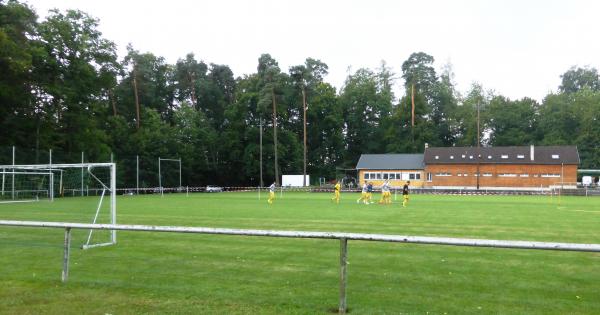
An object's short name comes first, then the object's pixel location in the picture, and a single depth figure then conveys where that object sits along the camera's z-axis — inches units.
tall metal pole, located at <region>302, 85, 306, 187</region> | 3213.6
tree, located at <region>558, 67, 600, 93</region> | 4047.7
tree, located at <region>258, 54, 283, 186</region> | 2950.3
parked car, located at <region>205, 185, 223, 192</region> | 2596.0
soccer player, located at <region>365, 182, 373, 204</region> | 1379.2
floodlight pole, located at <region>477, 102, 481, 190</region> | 2864.4
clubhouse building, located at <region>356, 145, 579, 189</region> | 2755.9
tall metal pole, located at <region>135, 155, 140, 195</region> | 2142.0
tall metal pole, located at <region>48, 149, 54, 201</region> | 1351.4
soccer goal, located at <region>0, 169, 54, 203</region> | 1312.7
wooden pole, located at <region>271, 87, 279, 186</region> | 2965.1
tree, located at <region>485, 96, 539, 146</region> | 3380.9
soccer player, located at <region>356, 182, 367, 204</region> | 1350.9
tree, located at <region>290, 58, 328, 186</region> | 3216.0
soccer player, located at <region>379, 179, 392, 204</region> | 1315.9
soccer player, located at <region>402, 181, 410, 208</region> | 1218.0
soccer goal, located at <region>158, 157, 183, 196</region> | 2470.5
